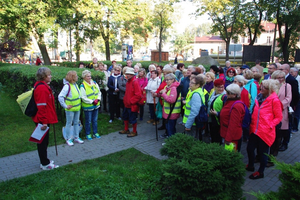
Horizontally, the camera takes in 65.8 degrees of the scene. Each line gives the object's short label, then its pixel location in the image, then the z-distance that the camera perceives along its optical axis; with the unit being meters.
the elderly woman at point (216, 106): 4.69
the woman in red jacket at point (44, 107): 4.39
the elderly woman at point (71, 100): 5.62
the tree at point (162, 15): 24.95
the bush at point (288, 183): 2.34
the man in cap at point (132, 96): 6.29
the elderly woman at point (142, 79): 7.96
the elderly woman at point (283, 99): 5.13
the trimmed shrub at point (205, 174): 2.87
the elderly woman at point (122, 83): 7.52
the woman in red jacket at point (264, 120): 3.99
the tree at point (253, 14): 22.38
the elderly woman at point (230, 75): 7.79
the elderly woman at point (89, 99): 6.09
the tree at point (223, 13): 22.36
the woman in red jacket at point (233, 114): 4.02
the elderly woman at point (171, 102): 5.54
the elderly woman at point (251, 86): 5.88
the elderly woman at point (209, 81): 6.27
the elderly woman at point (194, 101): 4.82
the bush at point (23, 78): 7.59
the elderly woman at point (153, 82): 7.39
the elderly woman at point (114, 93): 7.81
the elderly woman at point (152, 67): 8.52
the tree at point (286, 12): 20.58
